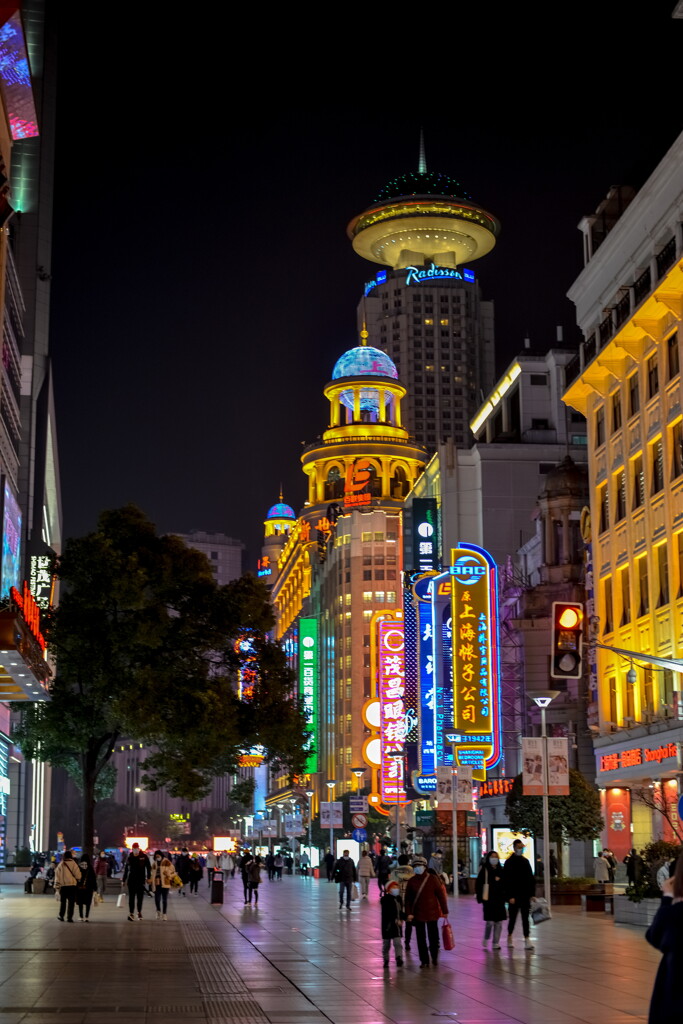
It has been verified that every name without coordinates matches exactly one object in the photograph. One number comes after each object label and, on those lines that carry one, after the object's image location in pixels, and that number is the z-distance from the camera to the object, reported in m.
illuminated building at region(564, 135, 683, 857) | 48.91
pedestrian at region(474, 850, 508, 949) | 25.12
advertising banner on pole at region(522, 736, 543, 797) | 34.81
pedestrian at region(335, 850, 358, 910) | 39.97
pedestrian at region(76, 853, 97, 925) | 34.16
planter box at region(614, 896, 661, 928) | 30.50
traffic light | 26.95
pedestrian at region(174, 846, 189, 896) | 60.75
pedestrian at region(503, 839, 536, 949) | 25.00
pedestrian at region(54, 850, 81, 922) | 33.22
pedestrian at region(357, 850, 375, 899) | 53.90
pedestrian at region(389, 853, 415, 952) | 22.83
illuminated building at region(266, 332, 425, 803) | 153.38
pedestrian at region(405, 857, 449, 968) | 21.91
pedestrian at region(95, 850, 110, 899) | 51.53
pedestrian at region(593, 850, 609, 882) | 42.62
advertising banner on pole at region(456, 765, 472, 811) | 48.81
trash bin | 44.72
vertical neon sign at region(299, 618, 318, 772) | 154.25
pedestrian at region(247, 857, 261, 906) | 43.89
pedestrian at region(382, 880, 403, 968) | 21.95
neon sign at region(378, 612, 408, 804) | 95.88
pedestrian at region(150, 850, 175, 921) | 37.59
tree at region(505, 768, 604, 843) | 45.62
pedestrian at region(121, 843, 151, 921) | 35.09
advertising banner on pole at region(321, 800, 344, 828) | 67.81
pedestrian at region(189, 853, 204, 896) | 59.00
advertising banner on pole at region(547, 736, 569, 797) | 35.06
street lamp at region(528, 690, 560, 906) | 33.28
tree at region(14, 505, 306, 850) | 41.22
